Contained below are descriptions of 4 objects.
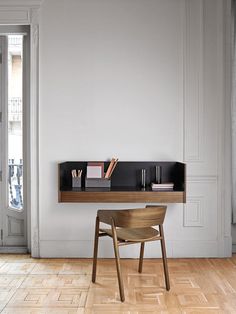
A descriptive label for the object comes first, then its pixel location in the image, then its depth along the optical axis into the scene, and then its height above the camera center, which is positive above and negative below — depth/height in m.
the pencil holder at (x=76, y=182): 5.07 -0.34
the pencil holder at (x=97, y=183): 5.04 -0.35
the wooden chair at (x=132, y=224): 3.90 -0.61
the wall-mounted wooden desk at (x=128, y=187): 4.77 -0.40
